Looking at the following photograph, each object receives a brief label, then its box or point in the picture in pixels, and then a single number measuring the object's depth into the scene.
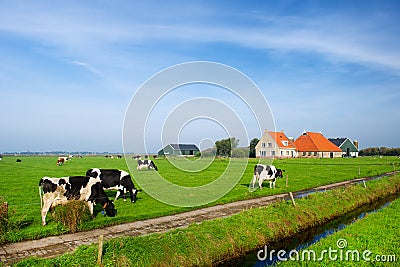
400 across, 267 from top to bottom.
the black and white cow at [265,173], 22.55
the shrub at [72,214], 11.35
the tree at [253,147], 73.06
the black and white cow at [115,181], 17.62
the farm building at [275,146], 66.44
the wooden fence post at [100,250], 8.05
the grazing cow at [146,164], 37.69
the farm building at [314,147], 74.46
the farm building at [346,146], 85.06
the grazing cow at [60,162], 48.06
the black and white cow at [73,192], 12.43
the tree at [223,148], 58.28
